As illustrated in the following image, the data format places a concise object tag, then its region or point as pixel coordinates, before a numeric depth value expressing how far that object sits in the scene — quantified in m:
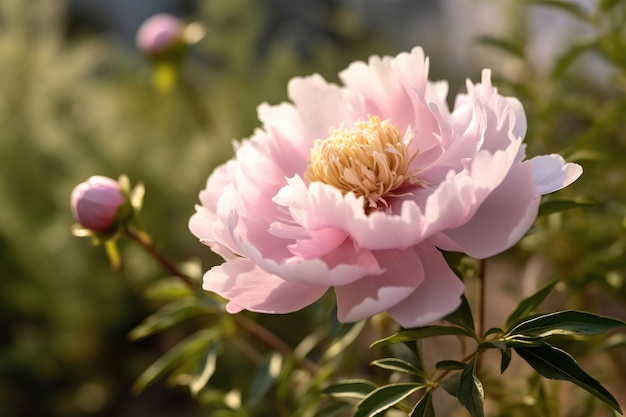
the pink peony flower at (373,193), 0.25
